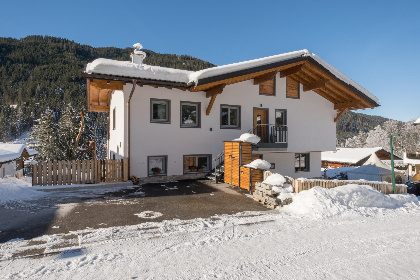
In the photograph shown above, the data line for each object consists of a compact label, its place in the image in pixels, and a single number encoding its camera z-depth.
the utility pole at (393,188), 9.83
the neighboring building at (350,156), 41.00
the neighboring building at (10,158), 27.14
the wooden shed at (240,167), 10.78
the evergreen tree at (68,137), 36.09
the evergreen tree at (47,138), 35.41
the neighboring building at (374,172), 26.09
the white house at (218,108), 12.96
